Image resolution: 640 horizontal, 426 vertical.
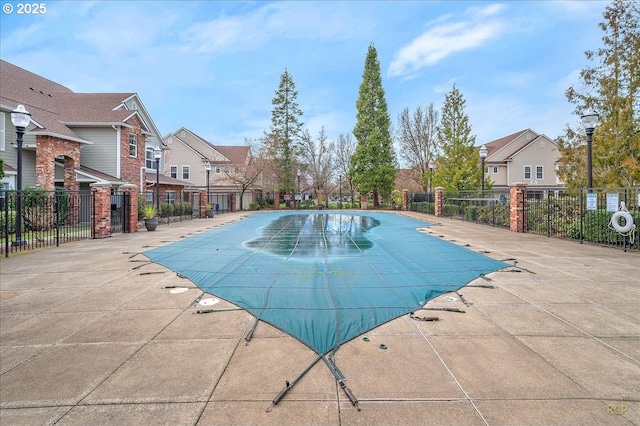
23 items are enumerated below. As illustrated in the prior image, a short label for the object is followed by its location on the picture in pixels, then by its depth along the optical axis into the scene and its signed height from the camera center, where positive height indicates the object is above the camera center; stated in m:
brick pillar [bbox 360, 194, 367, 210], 31.10 +0.82
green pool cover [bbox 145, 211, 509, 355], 3.53 -1.13
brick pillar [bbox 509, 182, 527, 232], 11.30 +0.13
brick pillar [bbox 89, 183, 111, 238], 10.43 +0.01
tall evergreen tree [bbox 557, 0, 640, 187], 10.93 +4.18
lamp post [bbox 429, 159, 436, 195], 26.20 +3.74
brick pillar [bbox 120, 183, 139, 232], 12.14 +0.20
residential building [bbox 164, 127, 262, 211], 31.04 +4.56
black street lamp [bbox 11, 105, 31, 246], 7.98 +1.90
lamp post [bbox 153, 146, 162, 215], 16.51 +3.03
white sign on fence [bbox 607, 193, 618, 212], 7.76 +0.15
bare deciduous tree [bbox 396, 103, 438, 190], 31.11 +7.54
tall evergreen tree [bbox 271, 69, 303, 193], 31.36 +9.11
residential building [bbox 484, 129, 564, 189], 31.42 +4.56
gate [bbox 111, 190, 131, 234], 12.11 -0.18
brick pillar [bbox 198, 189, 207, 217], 20.25 +0.39
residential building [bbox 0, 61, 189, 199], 14.53 +4.07
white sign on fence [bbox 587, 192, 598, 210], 8.25 +0.19
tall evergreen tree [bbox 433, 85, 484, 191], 20.19 +3.93
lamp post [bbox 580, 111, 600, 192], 8.52 +2.33
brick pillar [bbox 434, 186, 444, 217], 18.86 +0.42
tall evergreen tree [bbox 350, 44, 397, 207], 29.86 +7.27
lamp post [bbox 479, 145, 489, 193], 15.84 +2.92
